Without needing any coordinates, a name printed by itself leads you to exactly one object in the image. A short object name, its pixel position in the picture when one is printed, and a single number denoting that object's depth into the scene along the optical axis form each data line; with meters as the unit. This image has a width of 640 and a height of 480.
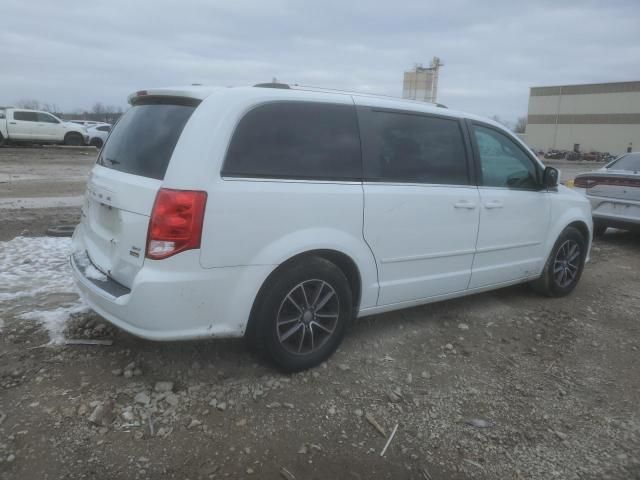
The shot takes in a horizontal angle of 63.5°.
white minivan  2.87
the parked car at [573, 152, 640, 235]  7.80
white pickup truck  22.31
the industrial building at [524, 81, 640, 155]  55.59
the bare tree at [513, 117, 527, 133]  82.64
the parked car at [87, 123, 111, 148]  26.06
